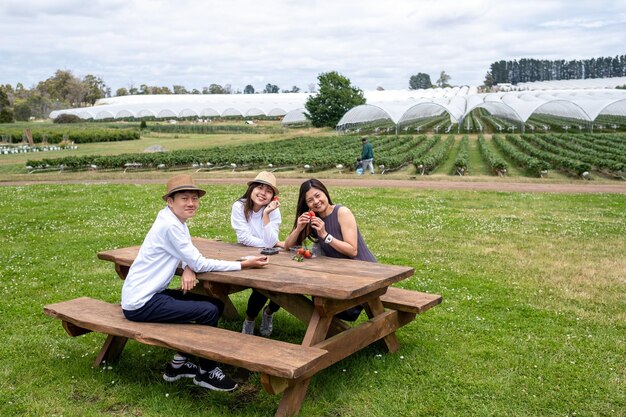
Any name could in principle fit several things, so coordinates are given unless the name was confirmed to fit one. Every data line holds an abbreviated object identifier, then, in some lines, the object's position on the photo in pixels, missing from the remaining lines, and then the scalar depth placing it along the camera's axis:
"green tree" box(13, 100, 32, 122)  91.38
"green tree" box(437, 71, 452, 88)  170.00
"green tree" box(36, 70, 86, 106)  115.12
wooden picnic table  3.93
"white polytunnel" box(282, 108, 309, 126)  67.12
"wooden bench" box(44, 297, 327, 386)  3.66
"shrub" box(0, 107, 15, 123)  68.44
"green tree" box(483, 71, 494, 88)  175.81
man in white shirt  4.35
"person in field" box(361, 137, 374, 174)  21.30
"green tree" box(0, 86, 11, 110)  76.38
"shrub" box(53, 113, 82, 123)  72.50
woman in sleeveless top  4.92
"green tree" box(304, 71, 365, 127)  60.59
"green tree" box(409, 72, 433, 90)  185.88
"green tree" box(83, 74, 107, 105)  123.50
